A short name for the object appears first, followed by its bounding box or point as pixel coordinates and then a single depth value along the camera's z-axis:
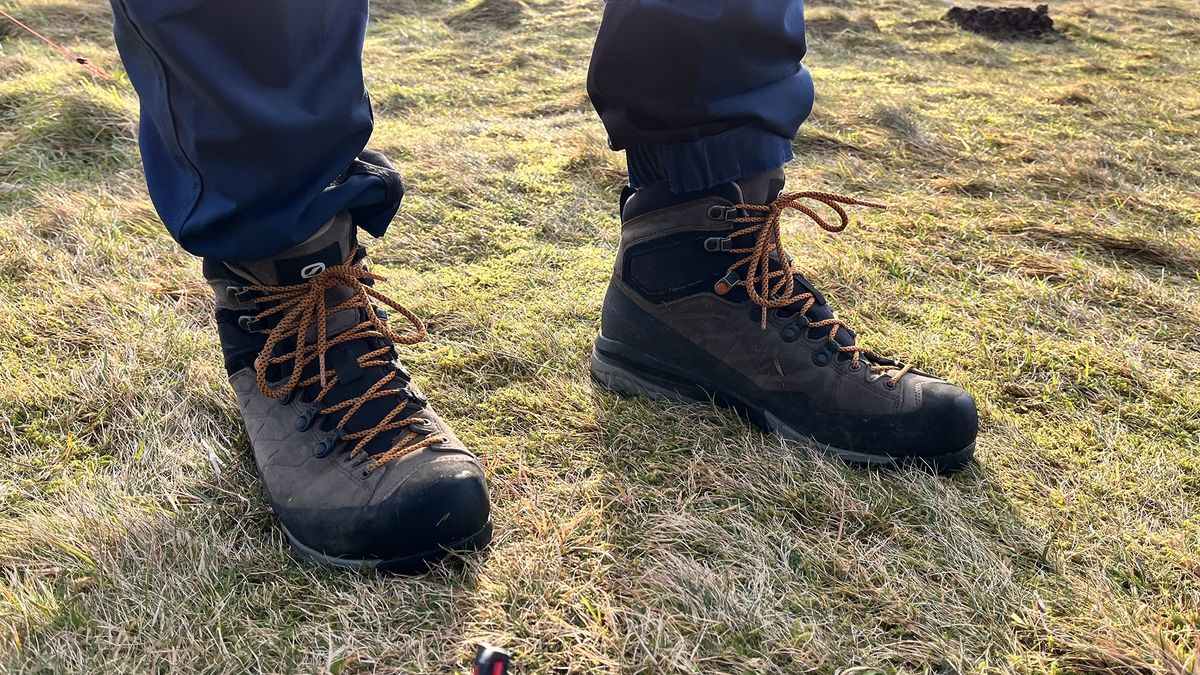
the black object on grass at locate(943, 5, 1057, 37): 7.78
